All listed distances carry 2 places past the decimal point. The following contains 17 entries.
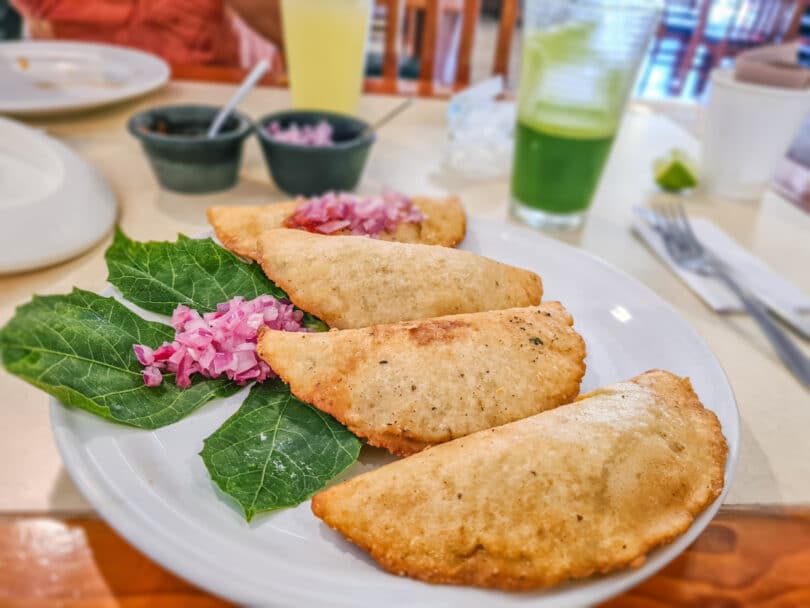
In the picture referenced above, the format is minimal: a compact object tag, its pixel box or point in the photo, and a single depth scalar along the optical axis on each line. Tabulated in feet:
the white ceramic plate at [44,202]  1.04
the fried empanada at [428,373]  0.71
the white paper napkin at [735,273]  1.21
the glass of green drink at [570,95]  1.20
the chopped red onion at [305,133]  1.47
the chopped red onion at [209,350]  0.75
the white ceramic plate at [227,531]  0.50
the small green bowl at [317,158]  1.39
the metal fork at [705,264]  1.06
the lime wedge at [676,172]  1.70
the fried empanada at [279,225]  1.01
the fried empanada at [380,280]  0.88
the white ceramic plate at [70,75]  1.70
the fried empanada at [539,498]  0.55
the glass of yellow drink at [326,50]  1.70
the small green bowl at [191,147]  1.37
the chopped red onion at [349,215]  1.05
